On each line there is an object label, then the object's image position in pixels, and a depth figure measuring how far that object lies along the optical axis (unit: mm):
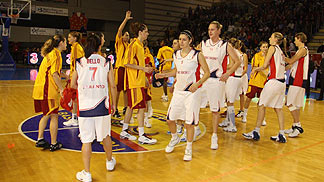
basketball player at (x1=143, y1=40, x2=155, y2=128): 6053
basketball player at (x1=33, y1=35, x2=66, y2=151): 4473
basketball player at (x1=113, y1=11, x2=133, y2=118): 6102
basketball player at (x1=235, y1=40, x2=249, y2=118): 6883
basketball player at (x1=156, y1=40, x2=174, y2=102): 8883
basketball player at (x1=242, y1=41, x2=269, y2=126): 6895
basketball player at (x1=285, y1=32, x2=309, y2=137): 5777
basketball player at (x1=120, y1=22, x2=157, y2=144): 4969
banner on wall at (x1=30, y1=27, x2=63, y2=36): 23406
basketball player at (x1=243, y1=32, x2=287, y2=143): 5355
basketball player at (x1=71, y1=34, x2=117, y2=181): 3461
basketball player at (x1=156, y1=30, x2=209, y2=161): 4309
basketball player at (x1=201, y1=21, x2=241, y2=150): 5004
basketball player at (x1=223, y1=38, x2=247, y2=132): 6207
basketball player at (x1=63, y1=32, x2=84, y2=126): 5664
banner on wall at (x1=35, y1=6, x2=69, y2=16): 22048
